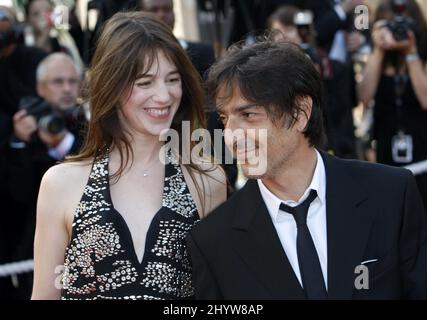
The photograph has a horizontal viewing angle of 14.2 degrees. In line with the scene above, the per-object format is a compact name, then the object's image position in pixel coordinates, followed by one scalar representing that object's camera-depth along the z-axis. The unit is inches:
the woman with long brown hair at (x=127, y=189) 223.4
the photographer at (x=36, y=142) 361.5
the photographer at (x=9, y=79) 384.5
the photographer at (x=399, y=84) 396.7
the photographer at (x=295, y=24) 402.6
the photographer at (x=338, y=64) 383.7
